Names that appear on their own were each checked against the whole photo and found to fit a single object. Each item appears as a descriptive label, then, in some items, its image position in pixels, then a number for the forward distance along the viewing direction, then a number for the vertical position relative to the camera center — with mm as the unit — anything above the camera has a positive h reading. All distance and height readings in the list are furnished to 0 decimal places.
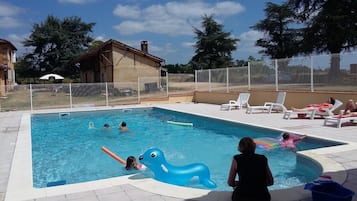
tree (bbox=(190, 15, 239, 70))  50312 +5586
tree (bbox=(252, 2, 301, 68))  46844 +7392
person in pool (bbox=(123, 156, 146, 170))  7188 -1666
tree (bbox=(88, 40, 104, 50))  56209 +7361
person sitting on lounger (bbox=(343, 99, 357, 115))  10587 -716
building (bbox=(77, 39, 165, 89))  29516 +2004
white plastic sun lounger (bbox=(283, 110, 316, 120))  11789 -1019
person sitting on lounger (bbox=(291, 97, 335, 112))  11836 -781
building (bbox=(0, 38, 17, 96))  30556 +2572
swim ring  8680 -1502
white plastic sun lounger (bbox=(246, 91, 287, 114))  14082 -922
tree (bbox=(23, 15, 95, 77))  49469 +5337
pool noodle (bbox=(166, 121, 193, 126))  13730 -1583
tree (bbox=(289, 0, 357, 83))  31594 +5524
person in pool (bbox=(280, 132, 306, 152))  8477 -1398
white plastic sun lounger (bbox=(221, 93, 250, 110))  16344 -887
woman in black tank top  3520 -917
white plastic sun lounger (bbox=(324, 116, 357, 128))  9719 -1018
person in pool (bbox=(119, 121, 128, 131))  12848 -1583
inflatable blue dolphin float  5621 -1477
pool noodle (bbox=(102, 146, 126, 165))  8014 -1756
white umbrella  31975 +810
